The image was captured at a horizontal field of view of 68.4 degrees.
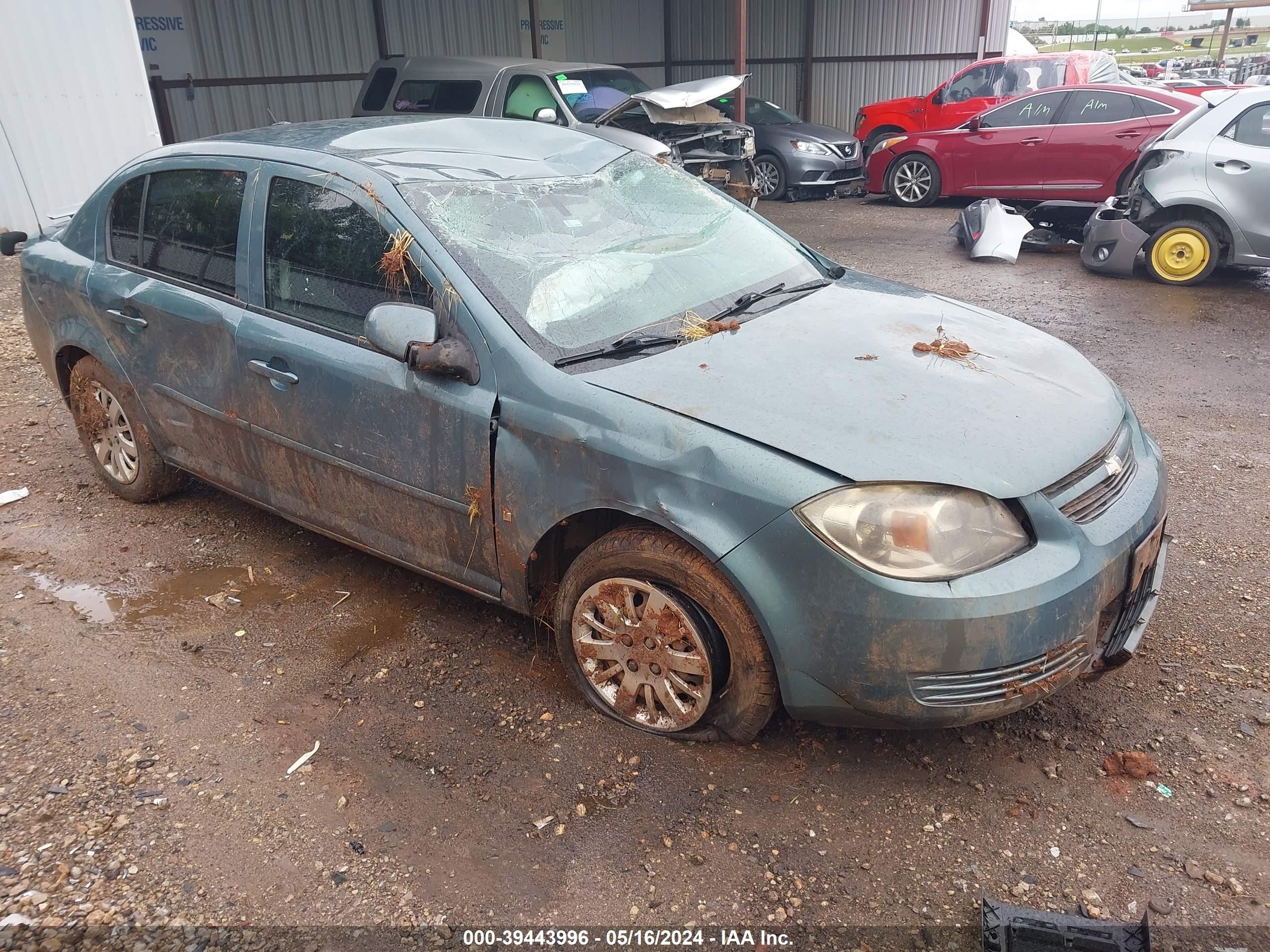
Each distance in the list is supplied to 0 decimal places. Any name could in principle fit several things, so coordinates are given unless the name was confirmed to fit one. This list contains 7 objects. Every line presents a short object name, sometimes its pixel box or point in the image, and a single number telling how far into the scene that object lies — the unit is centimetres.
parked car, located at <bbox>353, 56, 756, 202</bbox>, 1030
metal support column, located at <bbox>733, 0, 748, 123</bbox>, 1201
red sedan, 1033
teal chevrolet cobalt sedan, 238
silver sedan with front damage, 764
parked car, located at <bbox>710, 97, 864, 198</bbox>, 1325
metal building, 1509
